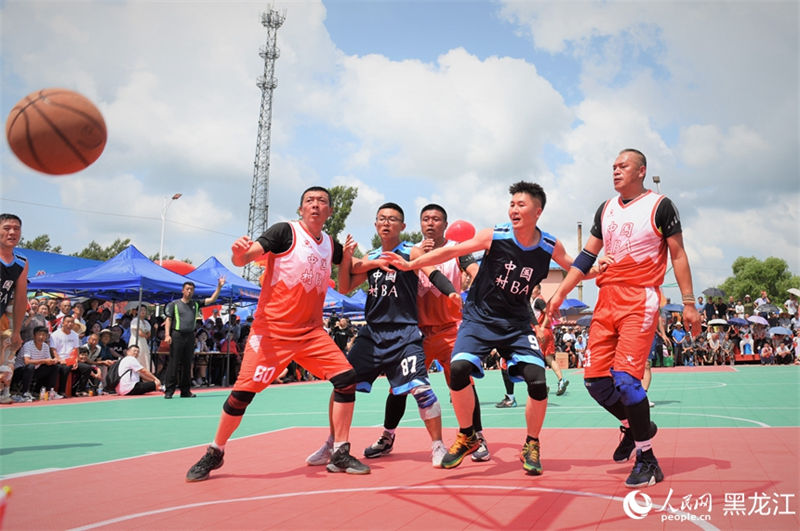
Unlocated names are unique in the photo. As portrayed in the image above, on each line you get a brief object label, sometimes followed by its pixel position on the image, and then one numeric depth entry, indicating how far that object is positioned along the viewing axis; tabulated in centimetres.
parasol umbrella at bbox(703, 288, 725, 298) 3140
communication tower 4516
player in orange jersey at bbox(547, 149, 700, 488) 493
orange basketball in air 459
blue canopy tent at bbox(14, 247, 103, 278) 2475
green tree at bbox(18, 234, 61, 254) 6325
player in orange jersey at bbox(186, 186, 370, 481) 528
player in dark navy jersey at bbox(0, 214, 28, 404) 641
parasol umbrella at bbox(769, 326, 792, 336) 2598
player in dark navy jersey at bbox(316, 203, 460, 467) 577
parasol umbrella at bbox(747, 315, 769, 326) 2646
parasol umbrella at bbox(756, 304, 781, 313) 2849
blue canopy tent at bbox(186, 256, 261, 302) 1852
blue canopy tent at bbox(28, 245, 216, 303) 1540
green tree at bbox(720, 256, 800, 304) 8681
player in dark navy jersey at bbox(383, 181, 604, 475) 556
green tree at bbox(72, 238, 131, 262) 6919
